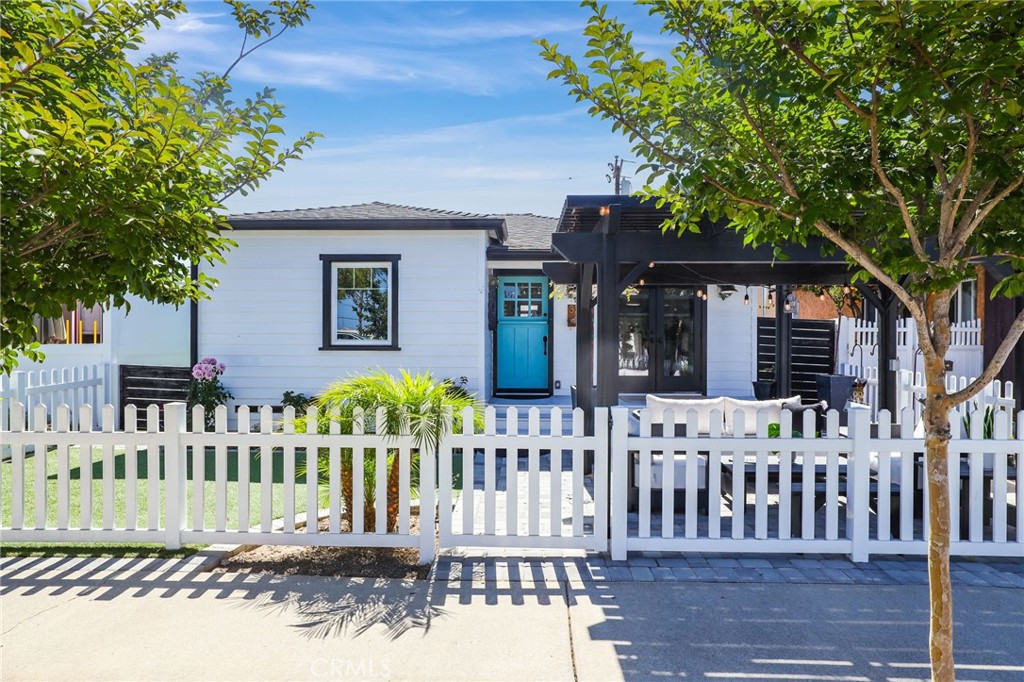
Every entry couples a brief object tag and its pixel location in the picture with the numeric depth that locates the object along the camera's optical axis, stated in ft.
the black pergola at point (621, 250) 17.61
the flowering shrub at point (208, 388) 32.35
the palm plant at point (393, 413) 15.21
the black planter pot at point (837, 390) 37.47
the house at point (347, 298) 32.81
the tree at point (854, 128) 7.34
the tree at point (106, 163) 7.98
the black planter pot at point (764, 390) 37.86
